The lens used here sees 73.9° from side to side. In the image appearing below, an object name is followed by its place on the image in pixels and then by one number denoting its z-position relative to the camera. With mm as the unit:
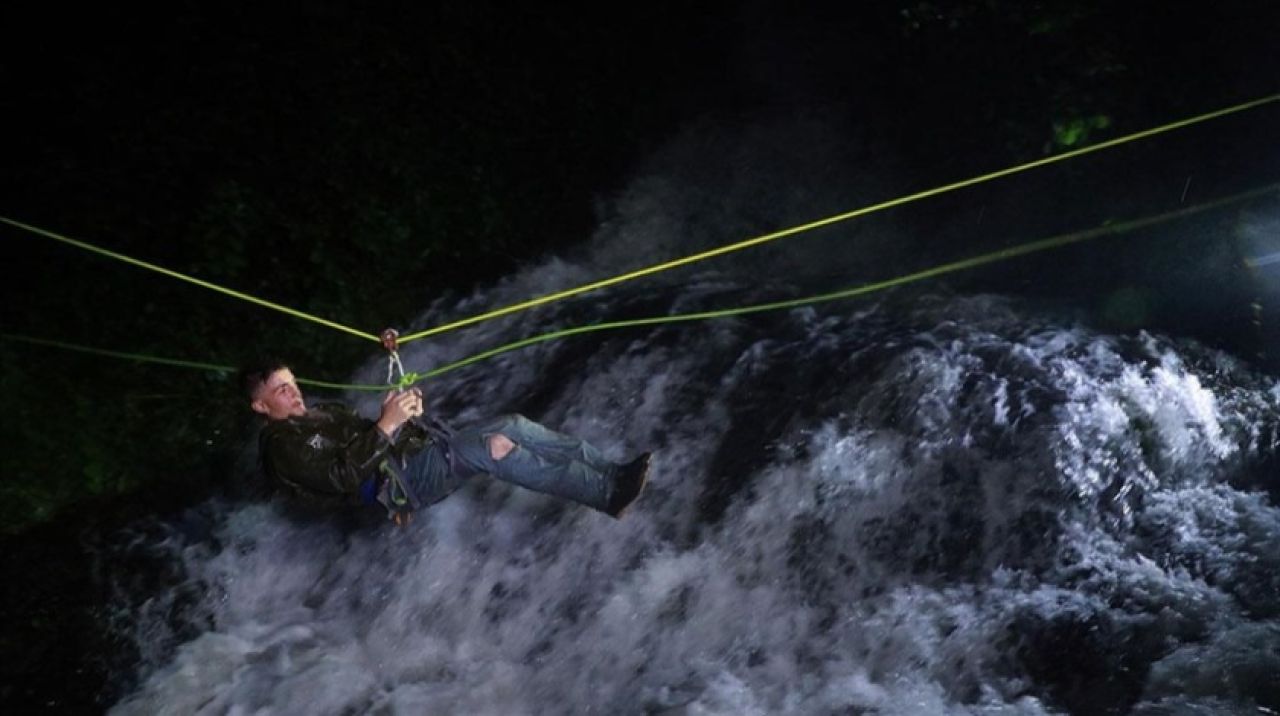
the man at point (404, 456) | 4762
